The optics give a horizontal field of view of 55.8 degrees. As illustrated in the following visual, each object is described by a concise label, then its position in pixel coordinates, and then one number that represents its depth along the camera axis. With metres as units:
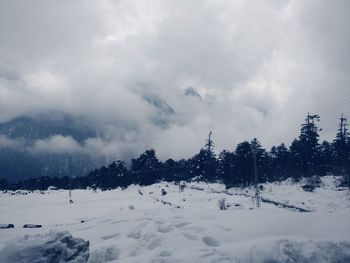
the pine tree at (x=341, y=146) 48.30
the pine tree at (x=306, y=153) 49.67
